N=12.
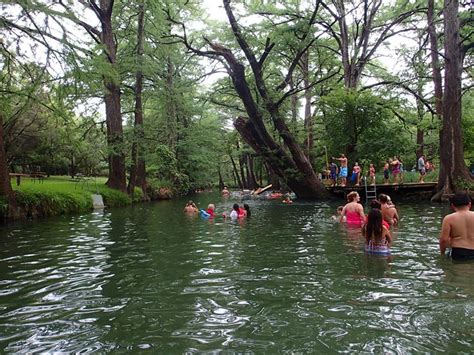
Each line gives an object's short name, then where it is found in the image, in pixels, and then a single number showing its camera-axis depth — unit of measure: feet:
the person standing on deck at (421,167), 79.81
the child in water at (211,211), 57.04
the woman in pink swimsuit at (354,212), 41.37
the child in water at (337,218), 44.79
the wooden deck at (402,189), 77.56
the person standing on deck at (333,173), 93.45
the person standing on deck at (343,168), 80.40
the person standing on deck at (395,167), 78.85
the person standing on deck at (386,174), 81.97
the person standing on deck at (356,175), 83.00
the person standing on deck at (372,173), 79.25
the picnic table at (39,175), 88.80
